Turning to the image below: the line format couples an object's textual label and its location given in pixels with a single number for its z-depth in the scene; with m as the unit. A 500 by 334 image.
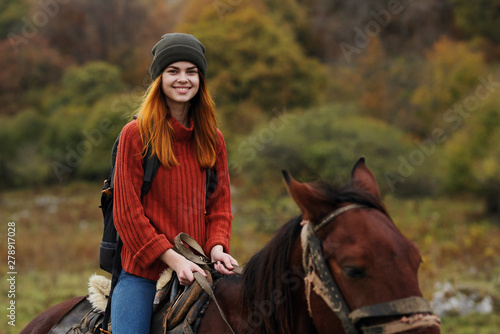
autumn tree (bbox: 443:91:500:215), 17.61
